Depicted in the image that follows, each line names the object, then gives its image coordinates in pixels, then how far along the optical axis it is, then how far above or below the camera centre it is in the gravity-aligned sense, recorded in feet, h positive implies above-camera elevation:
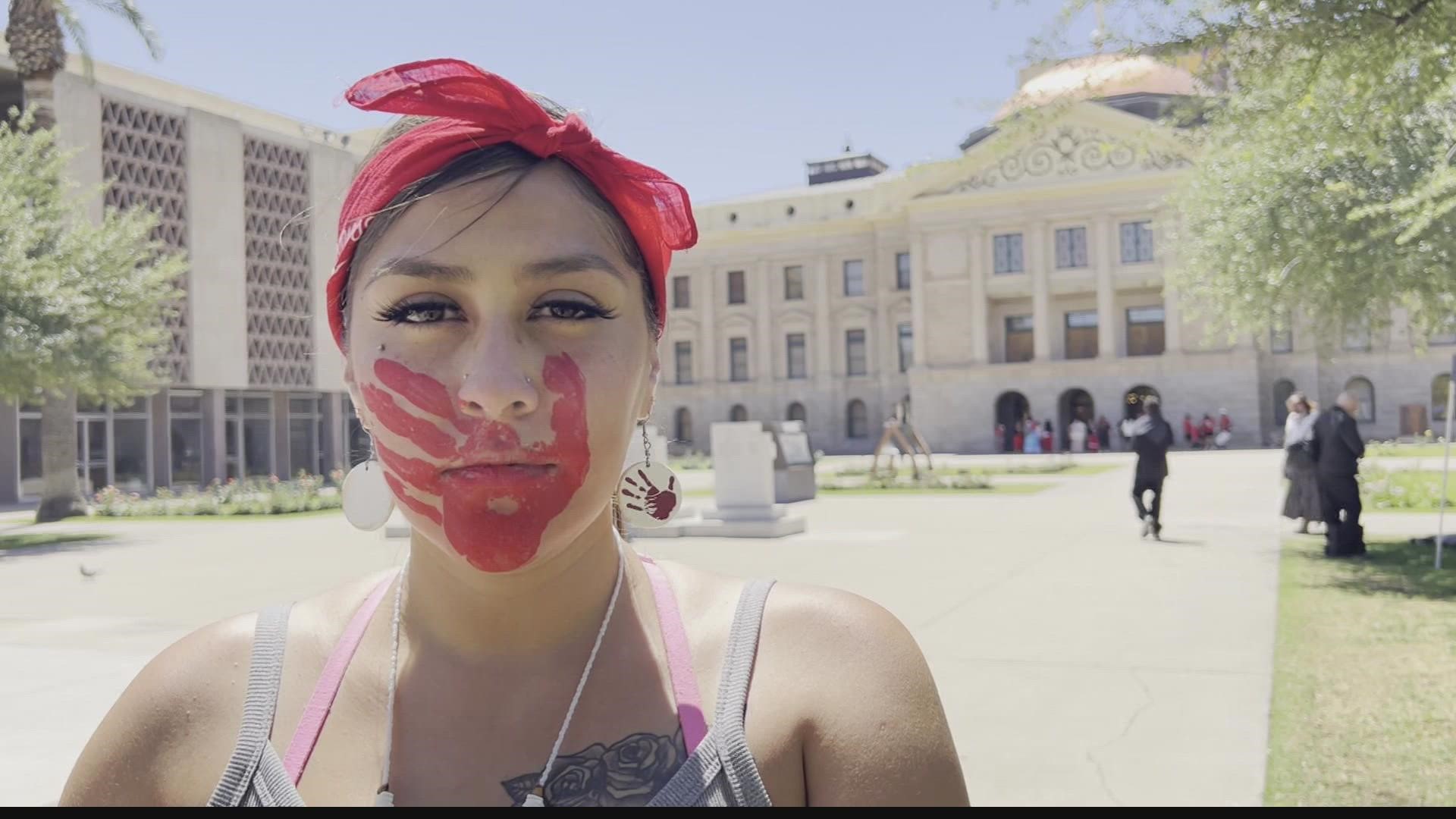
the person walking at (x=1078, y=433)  171.94 -4.61
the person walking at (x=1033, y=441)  179.01 -5.90
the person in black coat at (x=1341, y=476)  44.16 -3.09
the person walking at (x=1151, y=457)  51.02 -2.50
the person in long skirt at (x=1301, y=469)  49.42 -3.11
